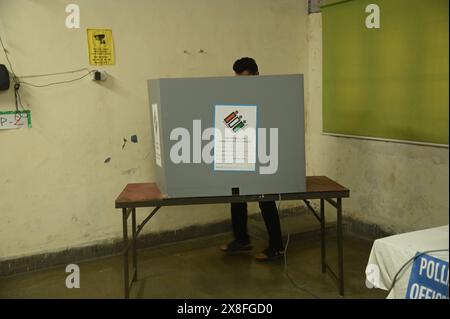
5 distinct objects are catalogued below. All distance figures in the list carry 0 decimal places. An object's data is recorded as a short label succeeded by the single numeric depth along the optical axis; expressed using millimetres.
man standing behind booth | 2986
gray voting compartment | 2377
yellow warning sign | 3195
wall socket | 3201
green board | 3033
